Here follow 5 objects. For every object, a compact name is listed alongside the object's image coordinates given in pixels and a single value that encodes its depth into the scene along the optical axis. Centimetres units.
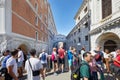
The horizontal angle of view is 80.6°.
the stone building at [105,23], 495
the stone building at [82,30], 829
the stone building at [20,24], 511
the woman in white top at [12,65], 208
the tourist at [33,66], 207
